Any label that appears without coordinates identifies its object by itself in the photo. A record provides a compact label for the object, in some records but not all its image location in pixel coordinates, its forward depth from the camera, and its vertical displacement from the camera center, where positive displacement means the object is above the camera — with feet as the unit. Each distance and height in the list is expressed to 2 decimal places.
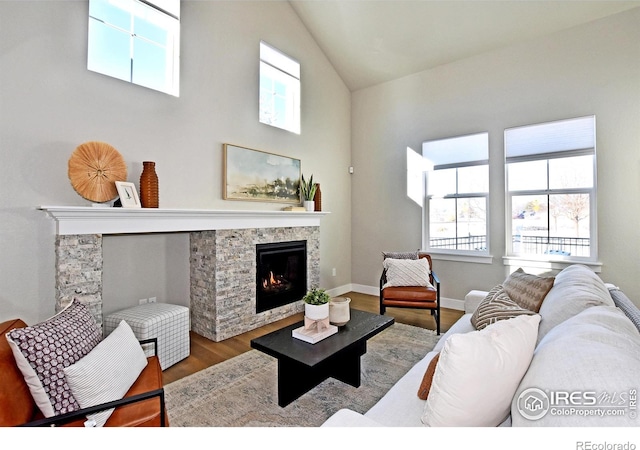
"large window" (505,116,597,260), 11.80 +1.60
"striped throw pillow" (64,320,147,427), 4.47 -2.31
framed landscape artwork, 12.02 +2.23
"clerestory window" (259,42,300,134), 13.78 +6.55
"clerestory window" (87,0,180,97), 9.16 +6.03
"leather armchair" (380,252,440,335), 11.42 -2.60
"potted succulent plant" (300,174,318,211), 14.79 +1.74
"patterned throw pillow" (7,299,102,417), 4.22 -1.91
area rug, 6.56 -4.03
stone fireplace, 7.84 -0.79
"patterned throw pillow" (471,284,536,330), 5.91 -1.64
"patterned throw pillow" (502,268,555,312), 6.32 -1.35
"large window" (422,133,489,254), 14.06 +1.66
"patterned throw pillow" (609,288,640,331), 4.93 -1.42
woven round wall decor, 8.11 +1.57
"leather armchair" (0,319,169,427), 3.90 -2.42
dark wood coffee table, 6.45 -2.66
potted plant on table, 7.36 -1.87
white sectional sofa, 2.51 -1.44
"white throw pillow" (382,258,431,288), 12.03 -1.77
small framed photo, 8.70 +0.95
